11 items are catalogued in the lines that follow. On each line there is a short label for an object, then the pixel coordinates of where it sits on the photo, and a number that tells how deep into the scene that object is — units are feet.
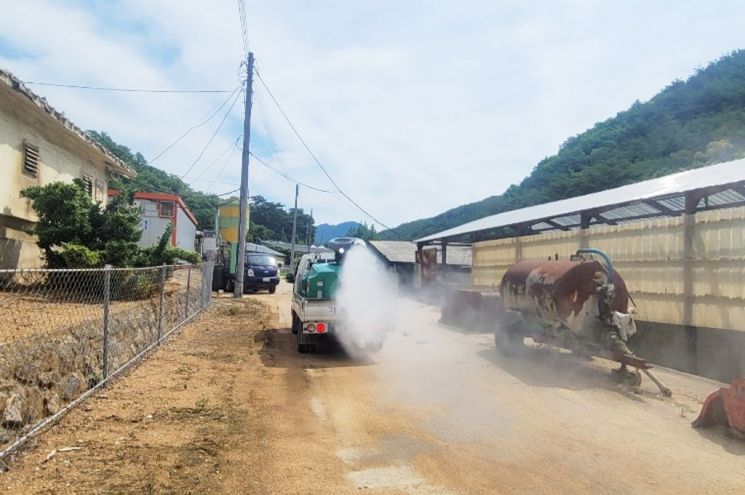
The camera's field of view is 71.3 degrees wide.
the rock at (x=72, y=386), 17.52
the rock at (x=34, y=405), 15.07
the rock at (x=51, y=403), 16.12
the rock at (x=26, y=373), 15.07
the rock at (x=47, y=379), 16.19
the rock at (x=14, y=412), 13.93
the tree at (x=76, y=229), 32.89
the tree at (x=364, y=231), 204.54
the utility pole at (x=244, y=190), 69.31
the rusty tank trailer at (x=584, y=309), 25.61
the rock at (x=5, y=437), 13.34
